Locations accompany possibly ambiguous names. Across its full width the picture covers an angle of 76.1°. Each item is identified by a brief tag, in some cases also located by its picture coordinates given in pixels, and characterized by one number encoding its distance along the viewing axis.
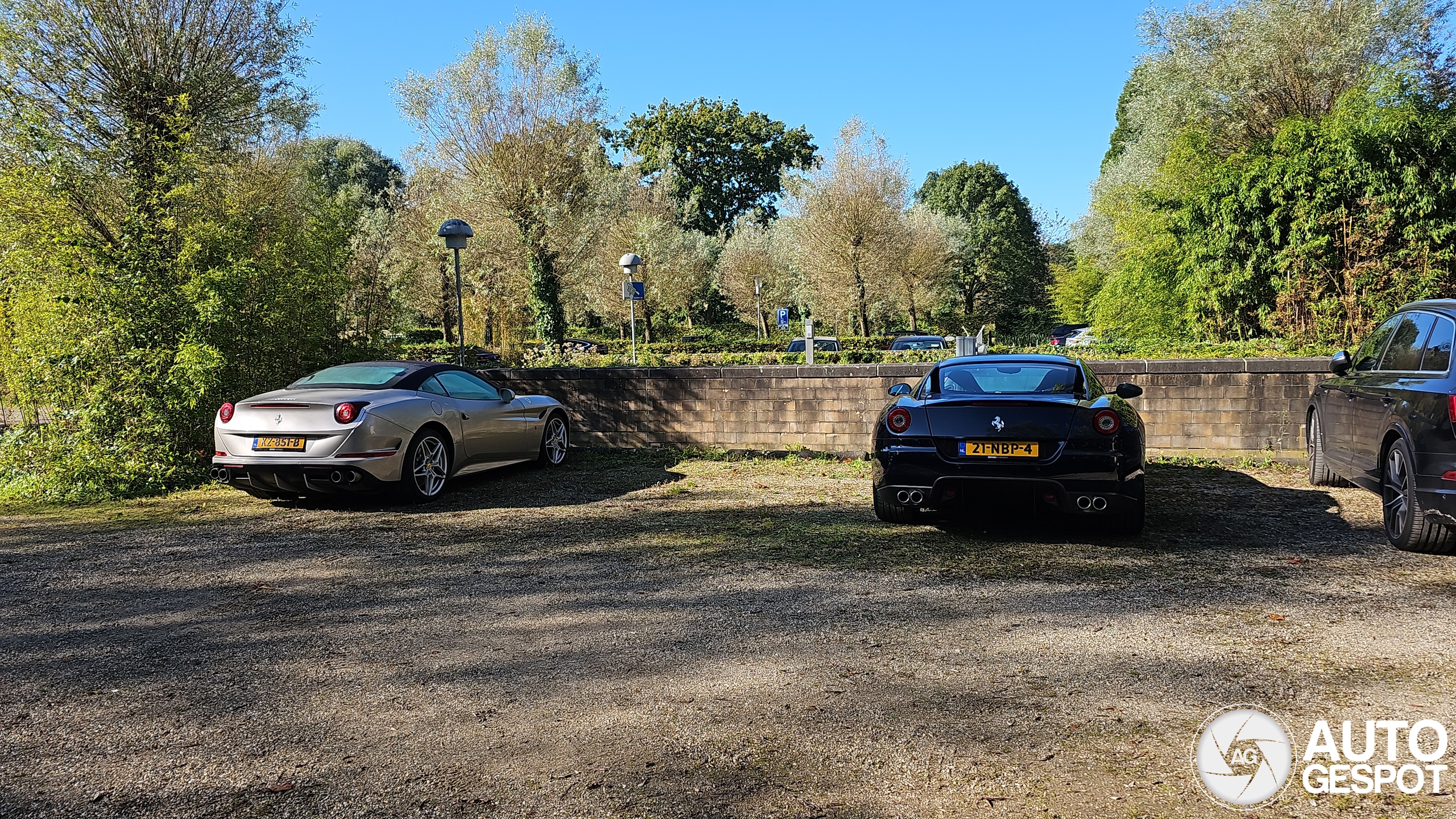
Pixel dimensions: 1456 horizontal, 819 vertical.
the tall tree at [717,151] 76.12
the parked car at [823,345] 30.69
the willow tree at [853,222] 38.12
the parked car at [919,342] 28.75
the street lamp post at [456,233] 13.66
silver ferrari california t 7.92
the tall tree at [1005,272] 63.72
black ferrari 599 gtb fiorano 6.09
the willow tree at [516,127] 30.61
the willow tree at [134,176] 9.58
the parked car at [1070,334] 34.59
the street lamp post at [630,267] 21.34
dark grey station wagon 5.52
